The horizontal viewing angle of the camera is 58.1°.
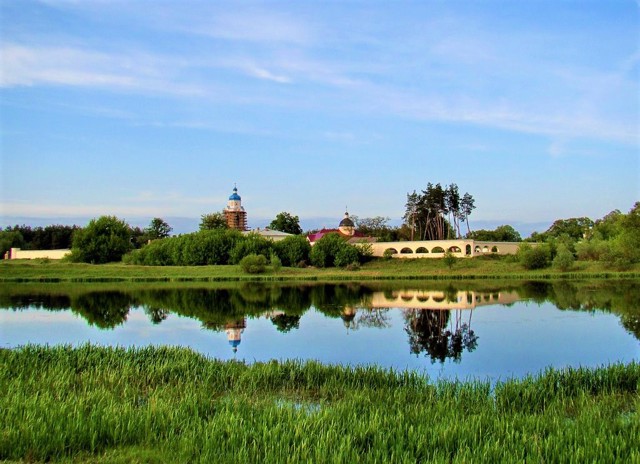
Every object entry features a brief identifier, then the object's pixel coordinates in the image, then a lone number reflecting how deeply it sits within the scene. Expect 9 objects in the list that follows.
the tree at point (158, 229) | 111.54
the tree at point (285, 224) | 113.94
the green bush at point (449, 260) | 60.68
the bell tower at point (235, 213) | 105.19
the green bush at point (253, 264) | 60.88
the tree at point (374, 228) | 97.69
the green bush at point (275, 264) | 61.85
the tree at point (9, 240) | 85.25
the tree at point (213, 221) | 100.69
